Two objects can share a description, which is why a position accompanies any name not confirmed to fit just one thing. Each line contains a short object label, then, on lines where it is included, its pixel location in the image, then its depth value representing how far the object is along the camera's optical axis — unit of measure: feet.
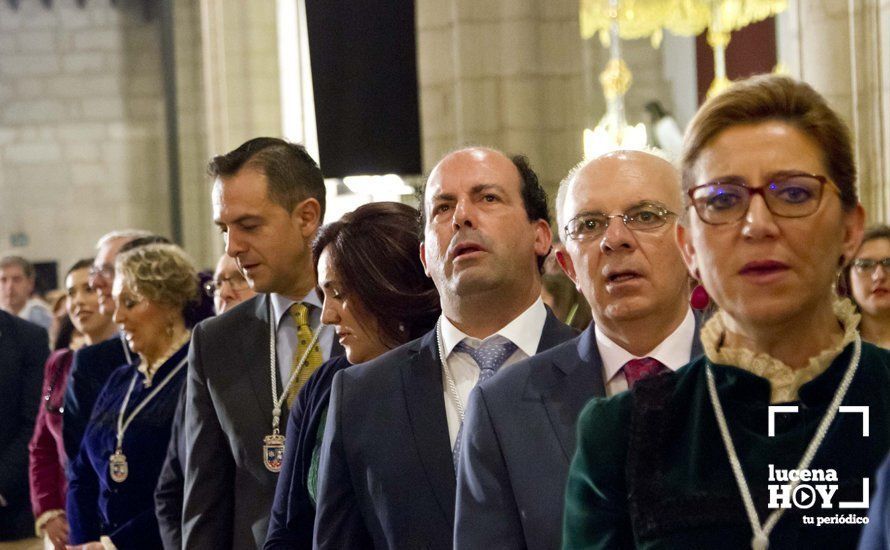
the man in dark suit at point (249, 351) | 13.83
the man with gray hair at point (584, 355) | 9.03
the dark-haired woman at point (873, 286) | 16.30
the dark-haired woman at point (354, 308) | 12.19
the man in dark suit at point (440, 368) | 10.48
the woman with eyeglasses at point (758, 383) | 6.52
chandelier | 38.32
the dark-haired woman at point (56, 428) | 21.50
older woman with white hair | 17.44
